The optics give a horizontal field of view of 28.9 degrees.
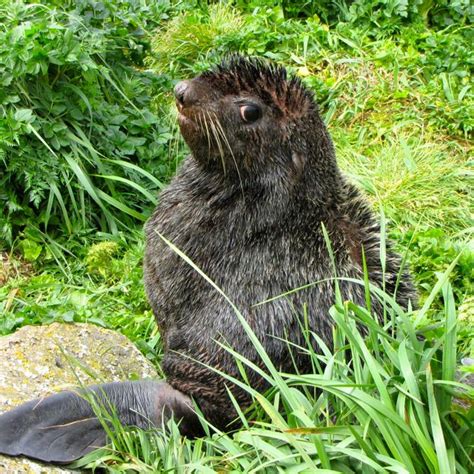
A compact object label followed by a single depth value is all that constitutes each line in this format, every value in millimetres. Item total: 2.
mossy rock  4008
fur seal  3947
